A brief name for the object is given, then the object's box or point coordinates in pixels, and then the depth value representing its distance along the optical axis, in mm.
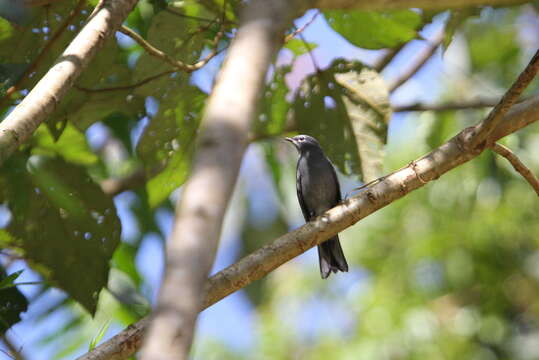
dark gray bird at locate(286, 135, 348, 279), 11219
